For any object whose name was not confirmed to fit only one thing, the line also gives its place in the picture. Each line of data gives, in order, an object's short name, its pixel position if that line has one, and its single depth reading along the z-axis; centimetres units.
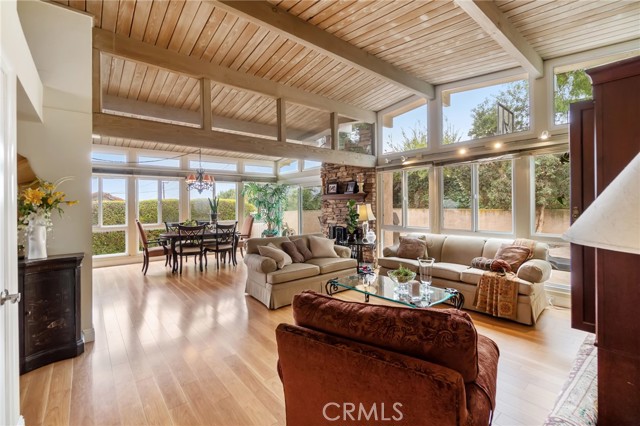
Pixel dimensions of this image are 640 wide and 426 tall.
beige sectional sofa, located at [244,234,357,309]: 365
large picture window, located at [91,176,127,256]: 645
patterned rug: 104
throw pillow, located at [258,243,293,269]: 385
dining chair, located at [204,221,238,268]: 600
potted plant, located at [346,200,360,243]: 570
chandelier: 583
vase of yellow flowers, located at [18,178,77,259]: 228
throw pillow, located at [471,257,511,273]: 344
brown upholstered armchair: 100
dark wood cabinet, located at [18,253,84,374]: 227
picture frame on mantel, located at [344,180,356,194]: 618
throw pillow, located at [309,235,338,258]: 465
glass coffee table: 268
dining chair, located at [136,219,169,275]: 551
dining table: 550
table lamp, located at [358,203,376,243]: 537
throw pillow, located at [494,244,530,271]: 355
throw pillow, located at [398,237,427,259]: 450
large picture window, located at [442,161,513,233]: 430
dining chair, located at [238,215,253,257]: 727
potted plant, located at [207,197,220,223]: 706
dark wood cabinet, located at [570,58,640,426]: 90
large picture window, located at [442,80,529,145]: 419
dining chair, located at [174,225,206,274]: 553
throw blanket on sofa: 315
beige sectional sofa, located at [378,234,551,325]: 313
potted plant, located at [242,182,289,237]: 848
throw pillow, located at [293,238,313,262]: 452
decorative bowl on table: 289
